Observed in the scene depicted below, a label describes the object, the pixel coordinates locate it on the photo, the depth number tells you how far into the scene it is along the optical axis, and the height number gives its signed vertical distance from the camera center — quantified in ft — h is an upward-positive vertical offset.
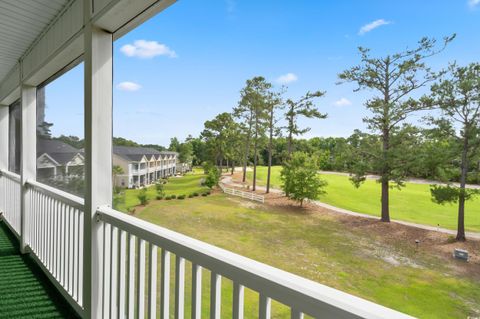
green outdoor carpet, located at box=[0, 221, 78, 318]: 6.77 -4.07
